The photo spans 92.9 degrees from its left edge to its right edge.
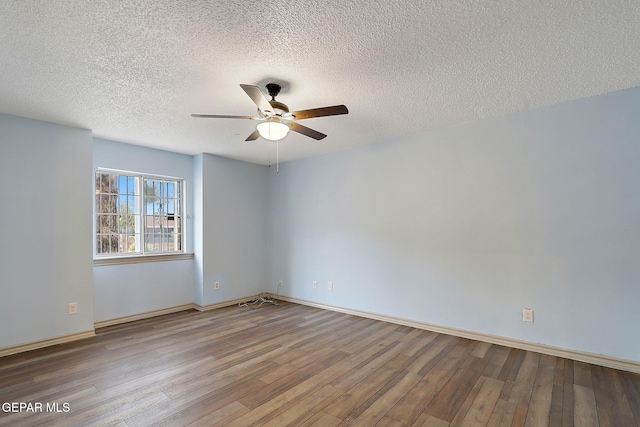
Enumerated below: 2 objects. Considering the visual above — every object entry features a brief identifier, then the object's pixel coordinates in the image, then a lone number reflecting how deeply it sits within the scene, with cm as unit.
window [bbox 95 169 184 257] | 402
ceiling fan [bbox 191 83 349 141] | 222
